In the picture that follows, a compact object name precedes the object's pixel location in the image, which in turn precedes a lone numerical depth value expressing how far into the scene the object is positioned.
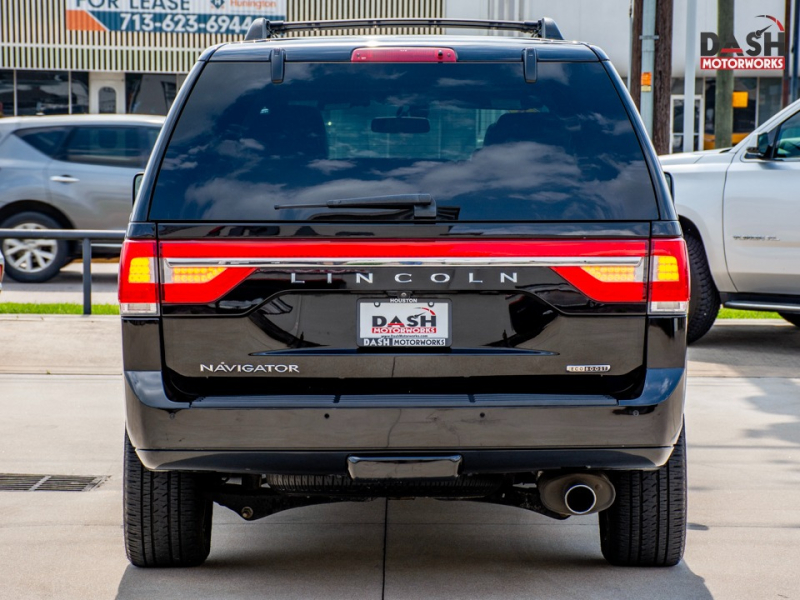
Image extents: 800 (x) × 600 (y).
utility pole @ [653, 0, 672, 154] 15.79
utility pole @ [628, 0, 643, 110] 16.70
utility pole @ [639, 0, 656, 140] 15.88
